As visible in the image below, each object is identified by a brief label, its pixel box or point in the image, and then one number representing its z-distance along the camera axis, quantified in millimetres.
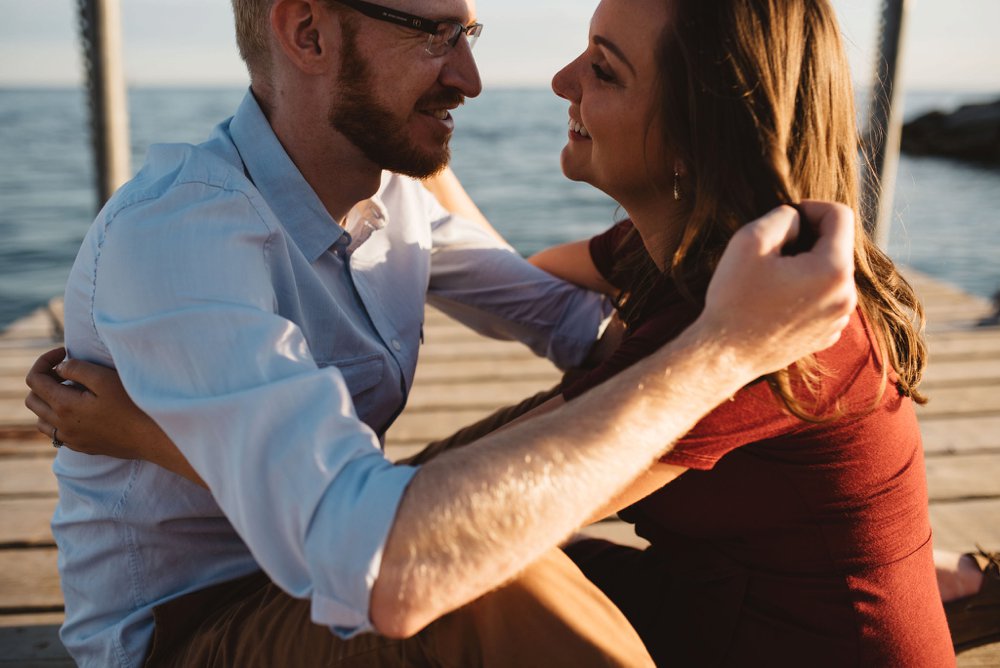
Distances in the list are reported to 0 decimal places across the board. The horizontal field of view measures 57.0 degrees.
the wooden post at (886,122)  3689
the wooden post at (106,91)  3299
